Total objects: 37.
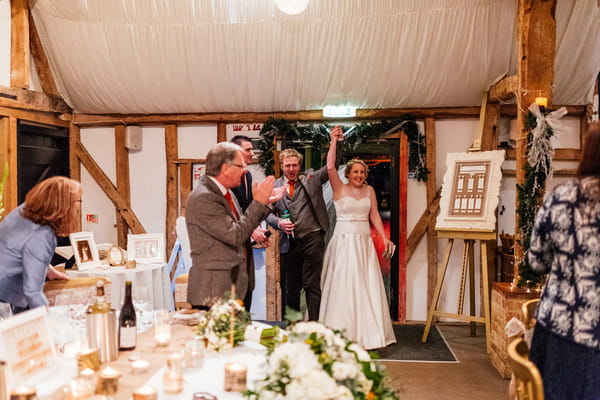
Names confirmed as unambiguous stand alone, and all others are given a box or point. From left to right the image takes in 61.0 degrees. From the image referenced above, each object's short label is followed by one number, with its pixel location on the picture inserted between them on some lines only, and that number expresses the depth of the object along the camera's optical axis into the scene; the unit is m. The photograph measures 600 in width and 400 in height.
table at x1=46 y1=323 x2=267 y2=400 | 1.52
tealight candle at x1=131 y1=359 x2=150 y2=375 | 1.67
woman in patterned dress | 1.77
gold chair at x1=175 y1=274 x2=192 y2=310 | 3.79
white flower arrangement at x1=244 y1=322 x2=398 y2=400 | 1.15
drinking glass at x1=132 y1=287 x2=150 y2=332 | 2.28
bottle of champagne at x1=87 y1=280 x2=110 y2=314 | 1.76
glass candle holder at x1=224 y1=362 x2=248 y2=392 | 1.54
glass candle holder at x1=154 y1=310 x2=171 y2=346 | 1.92
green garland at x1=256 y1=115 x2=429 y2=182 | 5.38
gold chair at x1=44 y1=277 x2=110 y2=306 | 3.38
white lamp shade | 3.72
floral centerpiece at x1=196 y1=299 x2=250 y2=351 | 1.84
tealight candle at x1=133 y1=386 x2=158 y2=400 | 1.40
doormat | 4.27
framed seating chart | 4.45
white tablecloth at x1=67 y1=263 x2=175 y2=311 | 3.96
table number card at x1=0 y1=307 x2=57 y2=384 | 1.37
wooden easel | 4.35
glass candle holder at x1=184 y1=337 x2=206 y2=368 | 1.72
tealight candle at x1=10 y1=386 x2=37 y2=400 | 1.28
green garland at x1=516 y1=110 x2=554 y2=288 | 3.73
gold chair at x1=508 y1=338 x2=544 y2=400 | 1.35
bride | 4.23
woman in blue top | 2.56
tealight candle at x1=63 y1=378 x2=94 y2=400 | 1.39
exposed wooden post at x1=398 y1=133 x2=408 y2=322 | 5.42
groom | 4.48
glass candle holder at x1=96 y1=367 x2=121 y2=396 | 1.44
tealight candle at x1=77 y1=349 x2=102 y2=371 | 1.61
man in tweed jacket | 2.46
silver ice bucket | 1.74
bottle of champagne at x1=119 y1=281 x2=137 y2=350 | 1.89
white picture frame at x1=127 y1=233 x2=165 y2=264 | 4.45
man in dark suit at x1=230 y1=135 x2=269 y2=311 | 2.95
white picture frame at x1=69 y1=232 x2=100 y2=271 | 4.07
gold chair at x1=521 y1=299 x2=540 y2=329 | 2.01
